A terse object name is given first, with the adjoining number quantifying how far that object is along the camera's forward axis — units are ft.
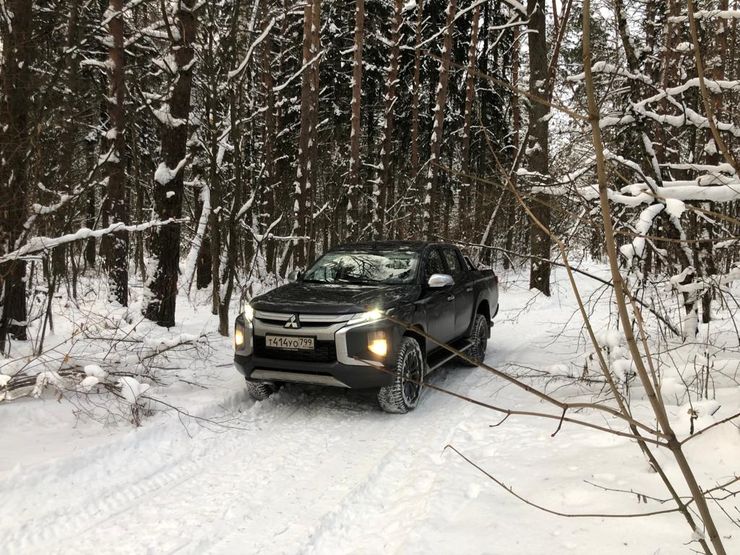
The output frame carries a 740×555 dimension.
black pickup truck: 16.84
